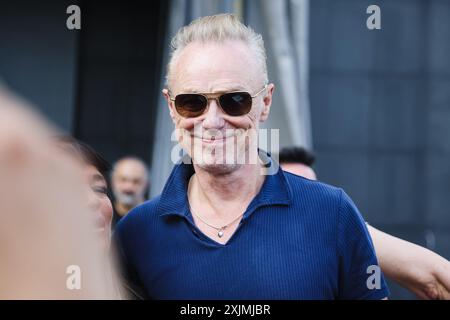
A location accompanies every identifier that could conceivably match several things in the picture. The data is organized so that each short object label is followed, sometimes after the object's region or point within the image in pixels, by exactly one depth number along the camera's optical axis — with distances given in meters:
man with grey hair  1.78
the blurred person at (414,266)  1.95
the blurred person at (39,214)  1.09
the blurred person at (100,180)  1.65
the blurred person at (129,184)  3.76
